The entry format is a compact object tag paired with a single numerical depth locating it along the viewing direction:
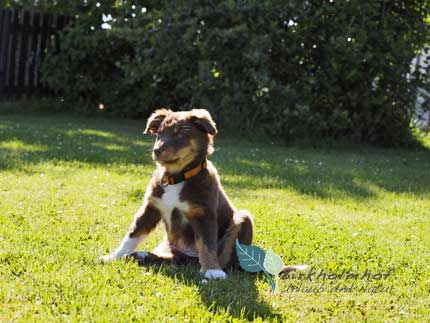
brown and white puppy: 4.17
